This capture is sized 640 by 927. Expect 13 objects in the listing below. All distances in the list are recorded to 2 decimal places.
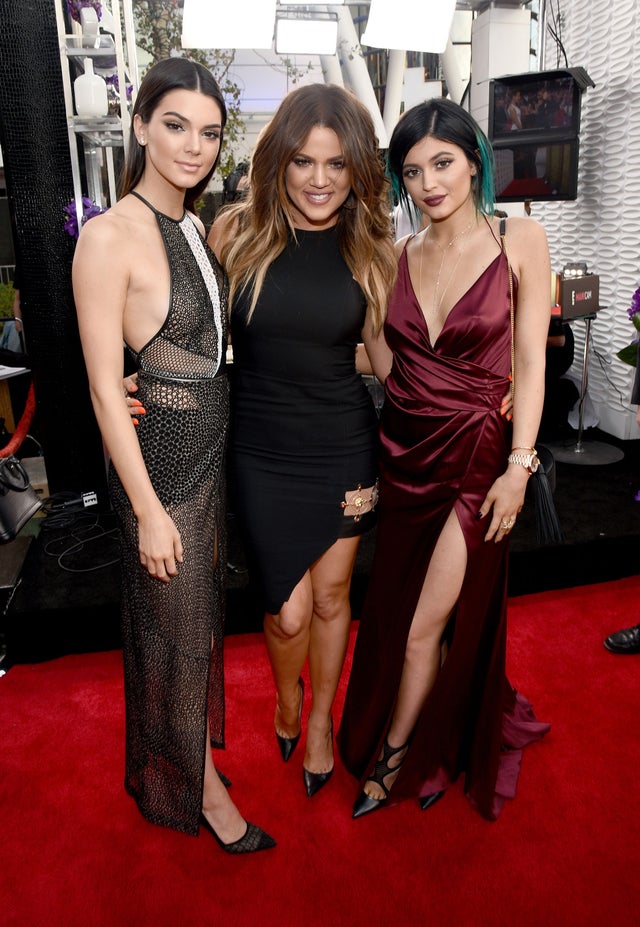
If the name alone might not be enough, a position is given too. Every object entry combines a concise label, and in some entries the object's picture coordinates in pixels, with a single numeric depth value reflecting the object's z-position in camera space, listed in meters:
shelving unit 3.34
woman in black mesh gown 1.42
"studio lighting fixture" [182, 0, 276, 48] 5.14
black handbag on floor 2.74
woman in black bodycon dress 1.74
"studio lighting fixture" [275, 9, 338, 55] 6.37
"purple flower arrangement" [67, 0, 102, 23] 3.37
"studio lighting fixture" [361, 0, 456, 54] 5.09
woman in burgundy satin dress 1.71
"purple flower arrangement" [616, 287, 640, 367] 2.87
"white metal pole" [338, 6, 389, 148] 7.37
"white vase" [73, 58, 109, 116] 3.32
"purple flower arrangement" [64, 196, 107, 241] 3.47
